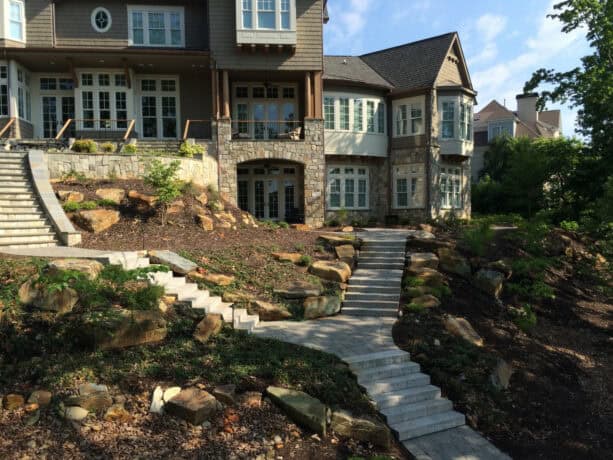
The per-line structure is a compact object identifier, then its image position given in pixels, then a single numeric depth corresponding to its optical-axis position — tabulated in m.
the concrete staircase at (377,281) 9.52
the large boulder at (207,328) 6.50
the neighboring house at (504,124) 39.78
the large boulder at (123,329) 5.68
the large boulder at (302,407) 5.12
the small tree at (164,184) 12.66
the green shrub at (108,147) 15.81
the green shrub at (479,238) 12.23
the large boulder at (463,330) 7.99
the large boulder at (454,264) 11.27
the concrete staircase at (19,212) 10.20
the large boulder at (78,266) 6.46
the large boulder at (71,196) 12.59
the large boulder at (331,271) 10.34
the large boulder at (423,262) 11.16
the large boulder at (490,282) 10.77
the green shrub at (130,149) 15.55
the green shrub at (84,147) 15.08
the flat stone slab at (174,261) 8.93
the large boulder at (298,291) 9.24
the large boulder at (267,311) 8.55
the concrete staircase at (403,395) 5.73
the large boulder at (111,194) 13.07
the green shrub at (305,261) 10.91
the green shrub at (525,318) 9.37
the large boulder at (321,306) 8.90
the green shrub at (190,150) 16.34
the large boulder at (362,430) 5.23
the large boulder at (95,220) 11.75
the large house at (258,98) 18.72
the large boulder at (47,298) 5.88
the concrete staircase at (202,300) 7.59
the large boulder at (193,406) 4.82
